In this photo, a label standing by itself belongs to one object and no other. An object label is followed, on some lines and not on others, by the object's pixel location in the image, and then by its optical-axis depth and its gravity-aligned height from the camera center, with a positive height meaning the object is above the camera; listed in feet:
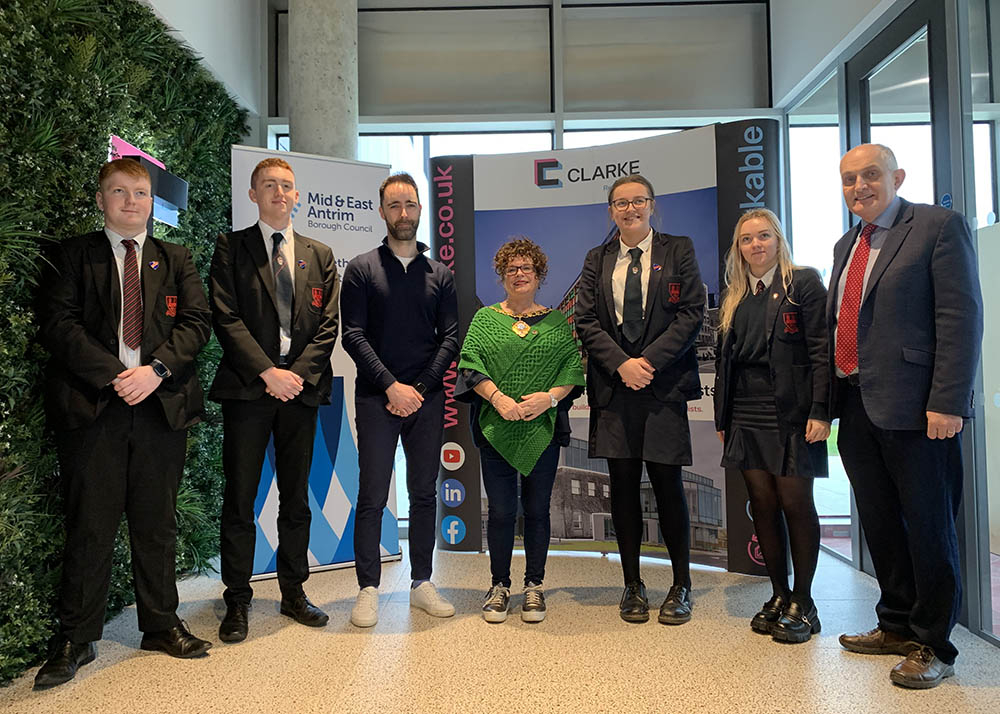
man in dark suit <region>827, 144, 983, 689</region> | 7.44 -0.19
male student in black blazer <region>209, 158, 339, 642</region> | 9.14 +0.12
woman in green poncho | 9.43 -0.29
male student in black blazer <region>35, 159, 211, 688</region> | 7.86 -0.24
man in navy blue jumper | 9.61 +0.08
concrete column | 13.99 +5.75
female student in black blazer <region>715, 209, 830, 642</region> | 8.71 -0.35
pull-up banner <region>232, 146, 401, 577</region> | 11.91 -0.30
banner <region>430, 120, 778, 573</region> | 12.25 +2.49
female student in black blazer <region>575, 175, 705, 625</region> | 9.30 +0.03
